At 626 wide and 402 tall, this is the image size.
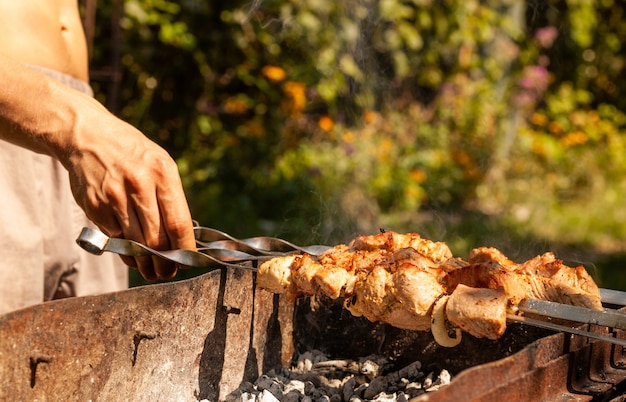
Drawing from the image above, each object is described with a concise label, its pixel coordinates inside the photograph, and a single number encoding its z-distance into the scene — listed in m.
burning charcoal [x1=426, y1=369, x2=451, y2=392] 2.29
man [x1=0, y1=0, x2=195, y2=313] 2.04
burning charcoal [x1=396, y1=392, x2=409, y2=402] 2.19
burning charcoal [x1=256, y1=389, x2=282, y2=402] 2.19
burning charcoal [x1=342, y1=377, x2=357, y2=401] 2.33
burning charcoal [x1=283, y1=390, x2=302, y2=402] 2.25
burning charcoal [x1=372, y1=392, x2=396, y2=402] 2.21
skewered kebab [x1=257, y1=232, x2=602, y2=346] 1.92
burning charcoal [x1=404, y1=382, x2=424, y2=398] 2.28
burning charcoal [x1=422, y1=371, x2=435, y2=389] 2.33
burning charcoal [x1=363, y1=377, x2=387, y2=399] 2.31
